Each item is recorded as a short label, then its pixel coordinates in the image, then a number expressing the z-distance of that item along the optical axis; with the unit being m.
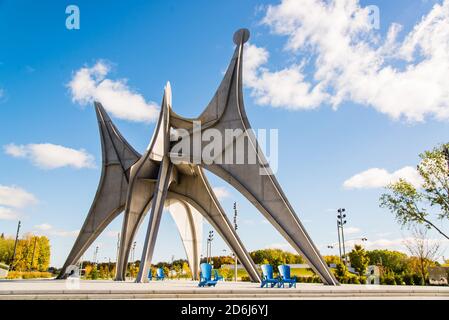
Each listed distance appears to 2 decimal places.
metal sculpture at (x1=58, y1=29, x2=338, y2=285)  15.22
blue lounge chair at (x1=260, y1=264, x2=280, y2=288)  13.45
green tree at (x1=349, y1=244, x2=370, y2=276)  26.69
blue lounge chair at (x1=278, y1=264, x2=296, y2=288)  13.38
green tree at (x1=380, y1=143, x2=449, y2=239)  24.86
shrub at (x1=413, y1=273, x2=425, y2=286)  22.73
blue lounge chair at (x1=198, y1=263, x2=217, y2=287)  13.16
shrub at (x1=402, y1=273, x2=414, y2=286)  22.81
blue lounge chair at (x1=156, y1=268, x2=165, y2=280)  23.40
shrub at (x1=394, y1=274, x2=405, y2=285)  22.24
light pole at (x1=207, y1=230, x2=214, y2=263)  42.24
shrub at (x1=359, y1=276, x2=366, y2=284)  21.89
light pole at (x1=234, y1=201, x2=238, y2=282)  28.61
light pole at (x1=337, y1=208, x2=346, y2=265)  32.38
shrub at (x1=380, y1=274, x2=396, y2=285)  21.84
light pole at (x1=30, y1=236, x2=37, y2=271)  60.08
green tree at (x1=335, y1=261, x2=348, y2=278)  23.08
